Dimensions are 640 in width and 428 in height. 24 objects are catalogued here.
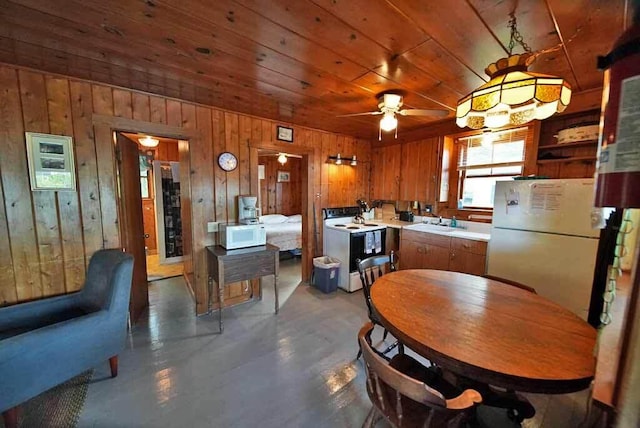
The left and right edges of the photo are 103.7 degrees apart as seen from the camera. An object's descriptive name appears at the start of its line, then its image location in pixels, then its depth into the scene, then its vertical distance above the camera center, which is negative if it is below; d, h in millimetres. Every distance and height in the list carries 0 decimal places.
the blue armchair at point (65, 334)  1399 -938
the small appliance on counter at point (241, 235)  2771 -505
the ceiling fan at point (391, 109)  2260 +778
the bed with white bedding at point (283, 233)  4734 -807
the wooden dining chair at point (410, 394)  938 -928
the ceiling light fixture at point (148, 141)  4195 +823
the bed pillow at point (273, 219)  5458 -609
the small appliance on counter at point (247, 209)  3010 -217
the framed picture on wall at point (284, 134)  3344 +774
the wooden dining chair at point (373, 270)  2012 -706
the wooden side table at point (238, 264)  2598 -797
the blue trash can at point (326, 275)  3523 -1176
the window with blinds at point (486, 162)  3027 +396
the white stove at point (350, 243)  3543 -753
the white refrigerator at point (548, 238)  2170 -424
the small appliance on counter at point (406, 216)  4121 -389
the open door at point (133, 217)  2482 -284
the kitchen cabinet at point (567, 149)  2428 +461
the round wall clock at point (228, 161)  2927 +351
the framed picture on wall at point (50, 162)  2014 +232
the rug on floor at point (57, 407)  1545 -1422
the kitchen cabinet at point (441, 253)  2914 -770
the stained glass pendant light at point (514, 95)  1267 +518
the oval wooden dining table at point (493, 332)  974 -671
